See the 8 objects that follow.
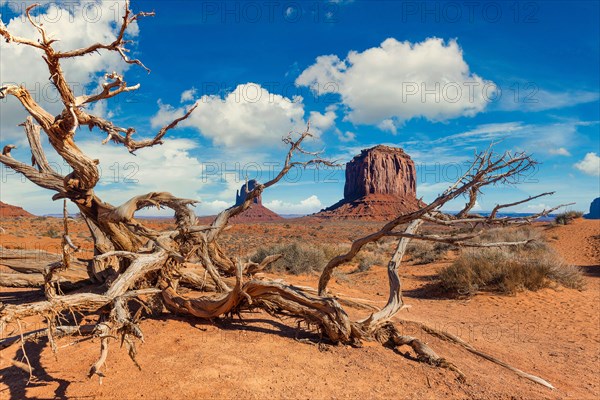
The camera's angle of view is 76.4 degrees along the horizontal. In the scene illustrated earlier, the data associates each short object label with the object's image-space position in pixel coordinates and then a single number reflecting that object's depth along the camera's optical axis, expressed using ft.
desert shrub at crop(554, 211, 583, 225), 88.11
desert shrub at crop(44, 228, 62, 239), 73.01
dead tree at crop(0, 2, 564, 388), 13.12
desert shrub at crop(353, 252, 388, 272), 54.67
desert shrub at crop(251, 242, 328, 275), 45.42
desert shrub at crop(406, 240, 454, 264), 59.11
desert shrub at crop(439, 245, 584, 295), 36.60
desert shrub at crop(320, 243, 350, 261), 56.57
